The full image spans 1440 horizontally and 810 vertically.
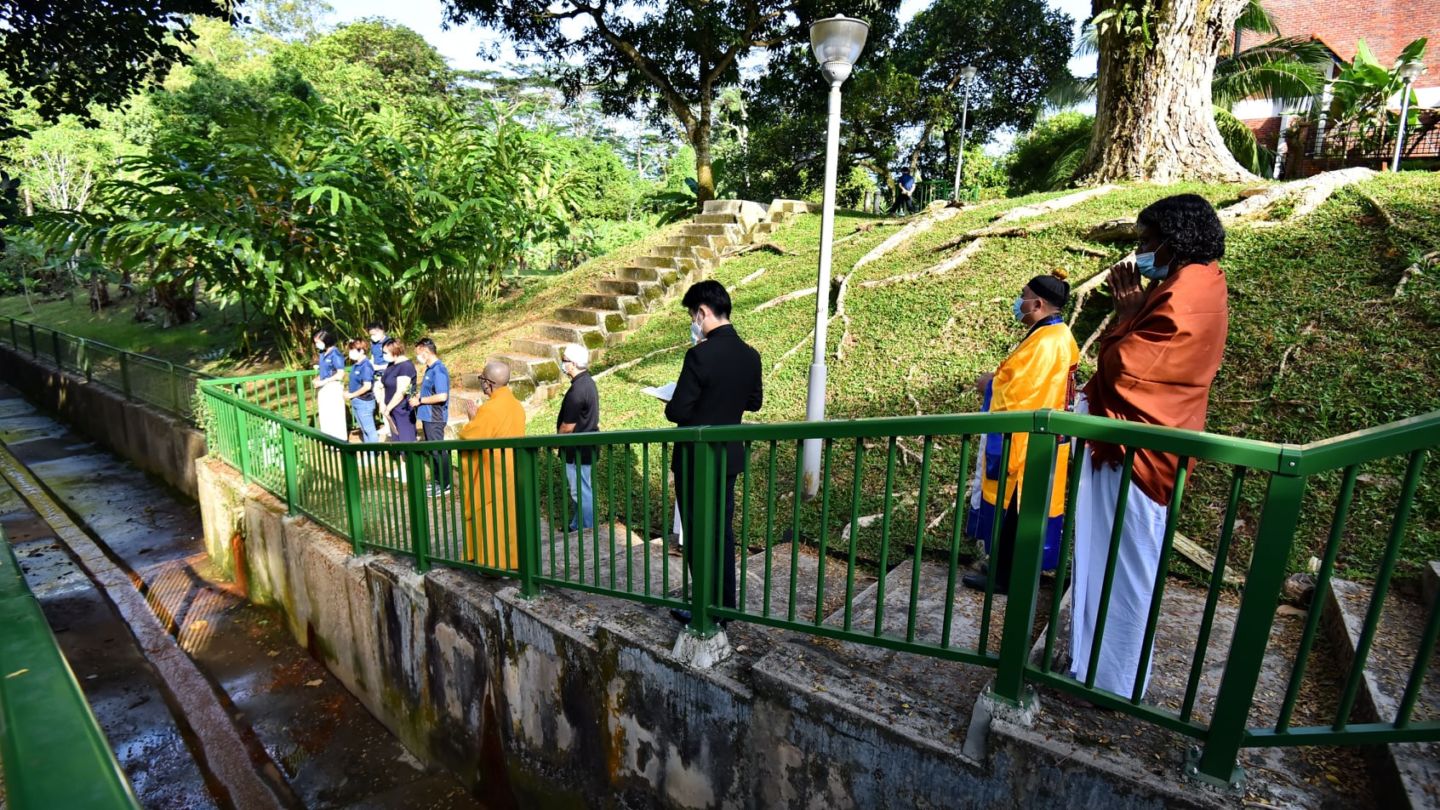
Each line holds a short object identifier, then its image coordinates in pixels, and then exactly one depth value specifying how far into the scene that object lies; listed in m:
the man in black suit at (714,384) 2.93
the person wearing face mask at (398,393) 6.94
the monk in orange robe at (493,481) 3.69
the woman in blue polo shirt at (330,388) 7.39
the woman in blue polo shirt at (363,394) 7.21
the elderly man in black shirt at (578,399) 4.77
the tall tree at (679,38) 13.48
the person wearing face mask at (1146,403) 2.08
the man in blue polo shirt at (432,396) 6.68
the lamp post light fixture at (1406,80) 9.82
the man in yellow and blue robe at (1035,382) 2.91
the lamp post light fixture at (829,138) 4.76
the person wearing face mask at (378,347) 7.46
